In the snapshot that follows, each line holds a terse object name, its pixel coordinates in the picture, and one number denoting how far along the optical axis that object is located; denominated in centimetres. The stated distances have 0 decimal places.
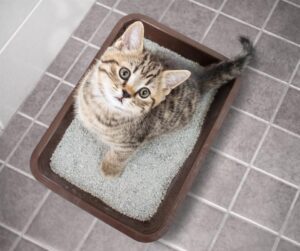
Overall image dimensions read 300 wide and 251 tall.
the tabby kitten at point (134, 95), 94
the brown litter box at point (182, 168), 110
